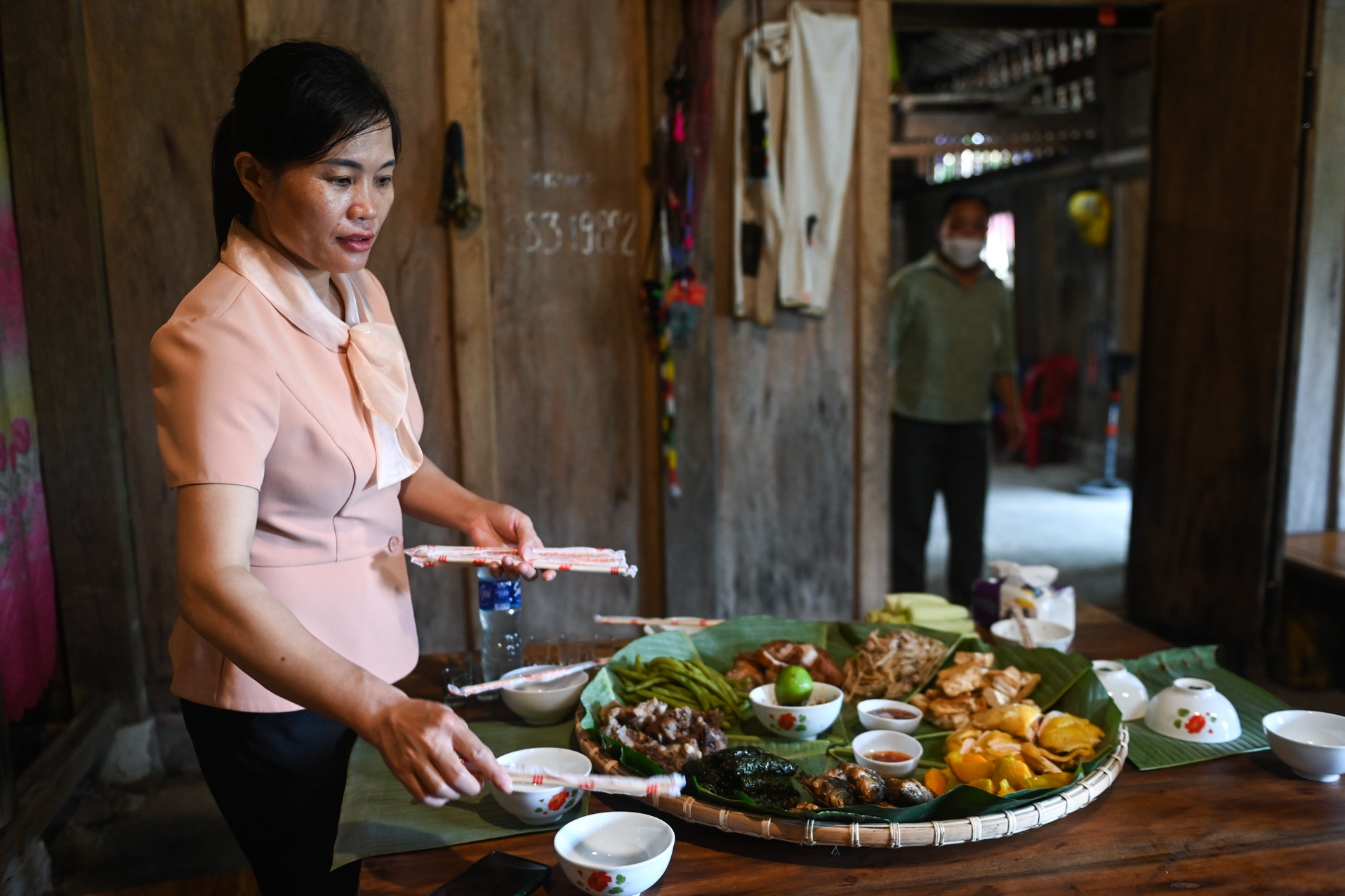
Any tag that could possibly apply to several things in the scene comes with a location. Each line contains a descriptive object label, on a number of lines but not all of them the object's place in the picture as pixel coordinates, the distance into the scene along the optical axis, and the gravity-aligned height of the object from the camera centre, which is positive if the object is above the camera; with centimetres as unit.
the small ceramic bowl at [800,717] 173 -73
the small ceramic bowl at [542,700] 183 -73
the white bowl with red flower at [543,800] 145 -73
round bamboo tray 135 -72
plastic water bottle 201 -68
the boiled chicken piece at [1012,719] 167 -71
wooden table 133 -78
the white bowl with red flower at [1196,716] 173 -74
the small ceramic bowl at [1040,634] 215 -74
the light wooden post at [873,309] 368 -1
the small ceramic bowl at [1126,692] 185 -74
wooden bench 362 -120
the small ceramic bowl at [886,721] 173 -73
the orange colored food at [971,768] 155 -73
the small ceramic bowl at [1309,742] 156 -73
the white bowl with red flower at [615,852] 126 -73
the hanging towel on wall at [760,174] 357 +48
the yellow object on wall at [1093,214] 879 +81
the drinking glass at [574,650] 206 -72
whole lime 178 -69
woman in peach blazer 125 -24
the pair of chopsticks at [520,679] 167 -69
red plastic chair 976 -91
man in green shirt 440 -39
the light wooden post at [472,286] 332 +8
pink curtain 285 -65
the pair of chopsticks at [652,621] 205 -70
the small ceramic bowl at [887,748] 158 -74
